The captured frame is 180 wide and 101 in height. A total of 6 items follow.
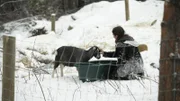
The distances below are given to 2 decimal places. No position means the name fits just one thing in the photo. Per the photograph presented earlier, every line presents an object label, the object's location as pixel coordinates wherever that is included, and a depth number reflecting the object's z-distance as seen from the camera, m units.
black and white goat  16.97
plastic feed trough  15.39
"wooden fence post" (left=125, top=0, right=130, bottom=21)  33.31
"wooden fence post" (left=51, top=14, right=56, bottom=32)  35.75
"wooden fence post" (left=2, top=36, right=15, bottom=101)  9.73
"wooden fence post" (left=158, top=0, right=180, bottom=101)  7.73
